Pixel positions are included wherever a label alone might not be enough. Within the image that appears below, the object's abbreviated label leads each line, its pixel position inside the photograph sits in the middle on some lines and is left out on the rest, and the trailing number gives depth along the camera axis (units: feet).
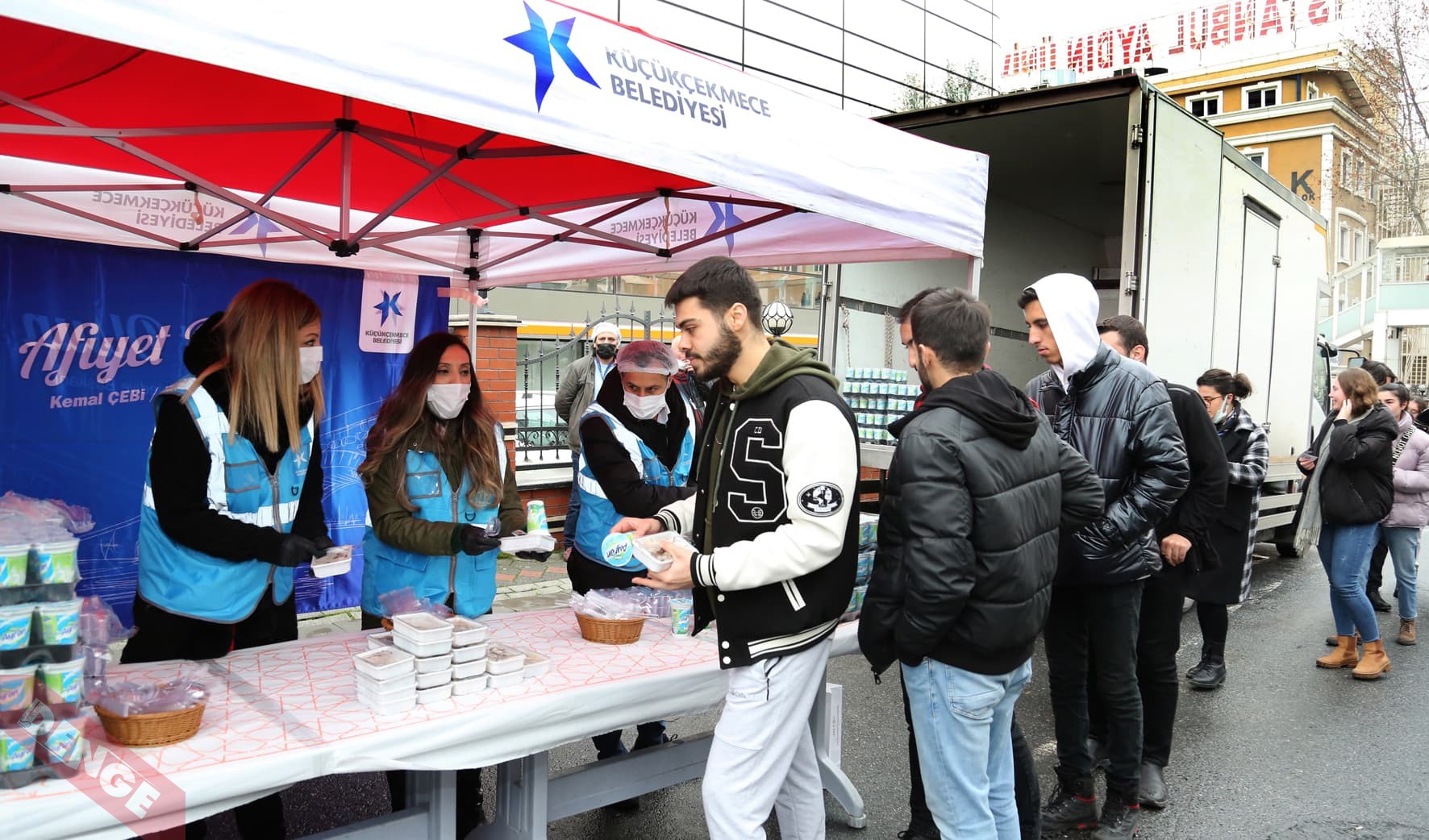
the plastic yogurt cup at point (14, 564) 6.37
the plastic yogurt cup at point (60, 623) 6.48
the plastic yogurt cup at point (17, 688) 6.22
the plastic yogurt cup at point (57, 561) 6.55
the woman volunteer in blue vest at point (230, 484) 8.63
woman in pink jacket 20.20
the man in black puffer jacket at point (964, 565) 7.77
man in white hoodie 10.87
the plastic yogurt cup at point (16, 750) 6.04
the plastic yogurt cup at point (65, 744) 6.27
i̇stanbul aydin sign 133.80
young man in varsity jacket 7.38
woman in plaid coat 16.83
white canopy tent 6.73
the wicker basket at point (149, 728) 6.77
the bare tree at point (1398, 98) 83.15
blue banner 13.69
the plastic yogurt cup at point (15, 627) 6.27
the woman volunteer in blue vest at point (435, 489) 10.11
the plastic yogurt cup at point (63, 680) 6.47
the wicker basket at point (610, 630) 10.05
